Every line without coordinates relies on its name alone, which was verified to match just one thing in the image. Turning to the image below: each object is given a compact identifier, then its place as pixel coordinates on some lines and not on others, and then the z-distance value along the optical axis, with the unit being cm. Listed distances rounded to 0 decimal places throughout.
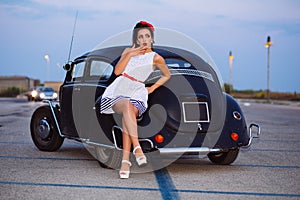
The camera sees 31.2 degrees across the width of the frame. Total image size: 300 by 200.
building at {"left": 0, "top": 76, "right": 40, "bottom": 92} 10450
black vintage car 660
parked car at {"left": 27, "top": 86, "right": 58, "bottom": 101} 4034
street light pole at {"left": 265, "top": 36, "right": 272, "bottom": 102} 5239
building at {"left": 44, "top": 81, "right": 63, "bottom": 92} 7970
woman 646
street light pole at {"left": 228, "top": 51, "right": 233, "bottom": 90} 6566
